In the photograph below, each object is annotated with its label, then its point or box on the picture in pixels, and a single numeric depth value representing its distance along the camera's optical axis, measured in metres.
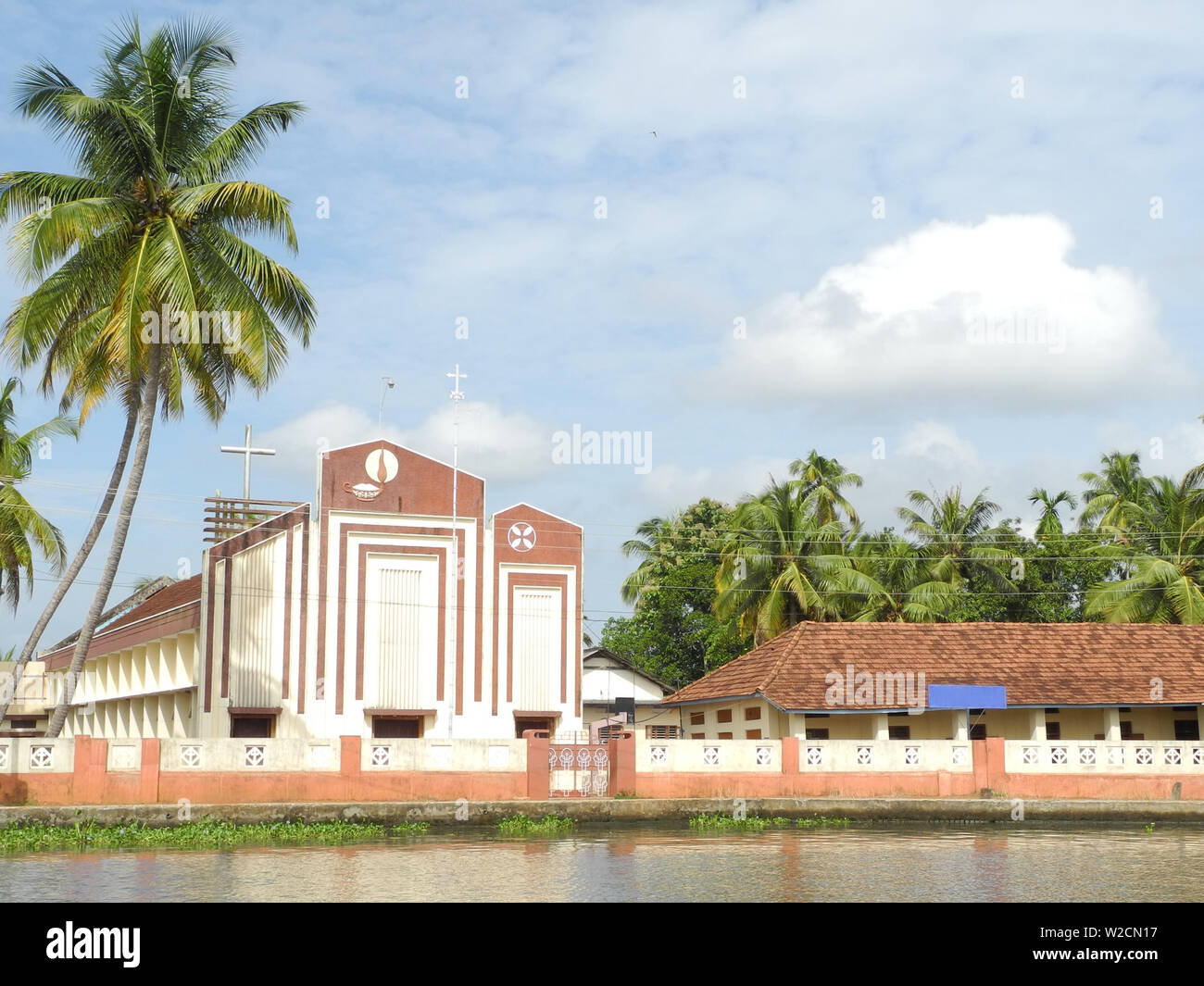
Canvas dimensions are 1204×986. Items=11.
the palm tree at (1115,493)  43.91
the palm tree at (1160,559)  34.97
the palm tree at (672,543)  54.31
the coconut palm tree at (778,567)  37.81
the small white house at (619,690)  44.66
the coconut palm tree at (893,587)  37.50
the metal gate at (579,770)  24.88
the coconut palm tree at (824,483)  45.34
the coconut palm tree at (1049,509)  46.31
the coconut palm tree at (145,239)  21.92
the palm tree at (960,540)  41.81
